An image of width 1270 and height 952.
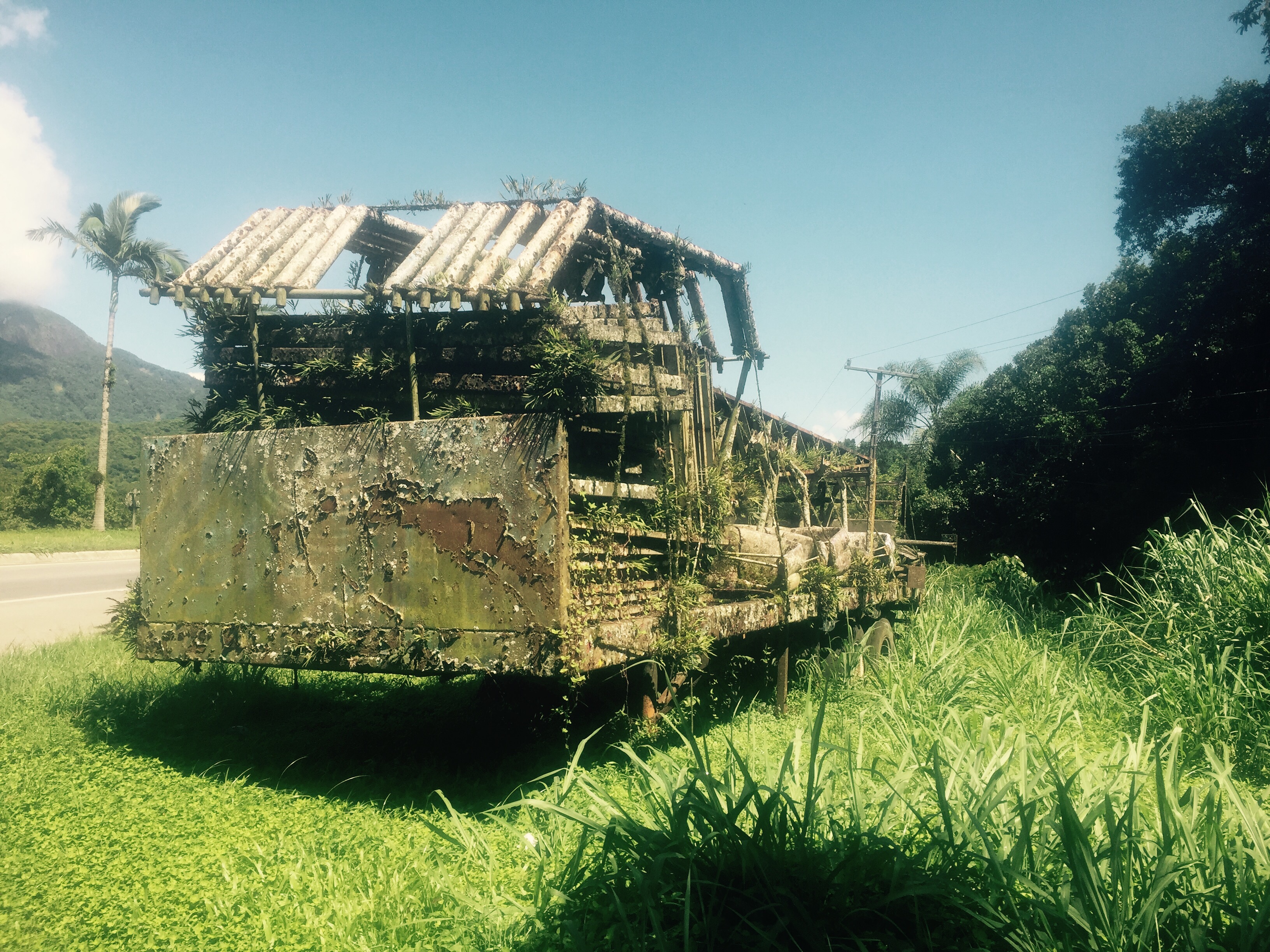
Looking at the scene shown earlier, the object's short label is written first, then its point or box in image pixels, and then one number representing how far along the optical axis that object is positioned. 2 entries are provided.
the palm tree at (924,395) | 31.38
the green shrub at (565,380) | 3.43
